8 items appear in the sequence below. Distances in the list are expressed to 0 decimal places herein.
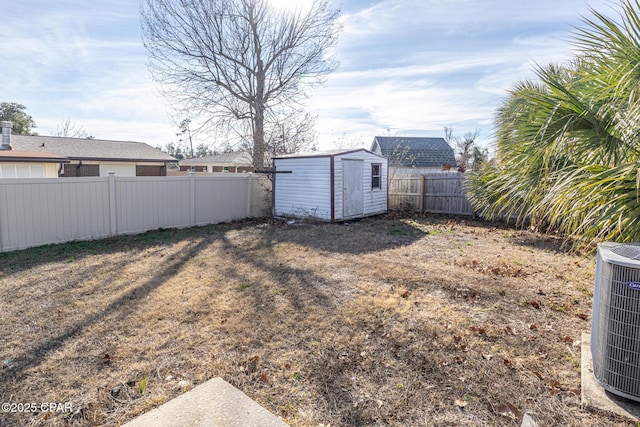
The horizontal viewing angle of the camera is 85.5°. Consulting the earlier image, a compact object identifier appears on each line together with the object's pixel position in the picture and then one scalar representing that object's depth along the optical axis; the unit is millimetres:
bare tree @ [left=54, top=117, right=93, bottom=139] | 32125
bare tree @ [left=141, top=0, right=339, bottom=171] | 12969
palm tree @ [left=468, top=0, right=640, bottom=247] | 2656
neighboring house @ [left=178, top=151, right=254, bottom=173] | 32188
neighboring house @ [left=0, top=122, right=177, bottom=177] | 15832
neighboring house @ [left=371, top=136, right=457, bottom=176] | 24812
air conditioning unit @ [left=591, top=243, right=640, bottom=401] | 2070
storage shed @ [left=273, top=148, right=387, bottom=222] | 10445
